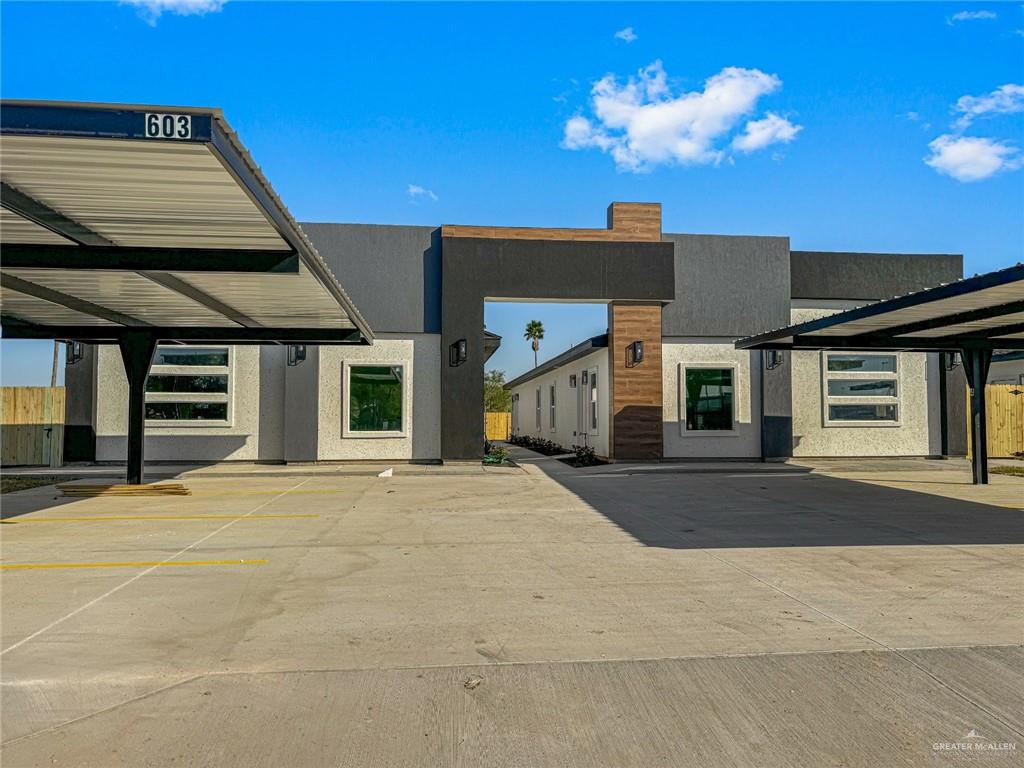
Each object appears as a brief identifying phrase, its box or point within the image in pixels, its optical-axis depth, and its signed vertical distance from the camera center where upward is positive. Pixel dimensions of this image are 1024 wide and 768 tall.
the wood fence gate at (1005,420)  22.53 -0.09
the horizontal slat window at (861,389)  21.23 +0.79
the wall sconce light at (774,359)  20.36 +1.60
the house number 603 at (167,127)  5.79 +2.28
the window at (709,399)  20.34 +0.46
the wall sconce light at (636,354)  19.61 +1.66
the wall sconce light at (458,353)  19.28 +1.62
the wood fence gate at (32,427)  19.61 -0.42
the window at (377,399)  19.48 +0.39
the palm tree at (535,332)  73.56 +8.32
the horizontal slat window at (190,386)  19.36 +0.71
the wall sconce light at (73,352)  19.12 +1.56
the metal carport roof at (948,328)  10.30 +1.67
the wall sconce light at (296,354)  19.02 +1.55
